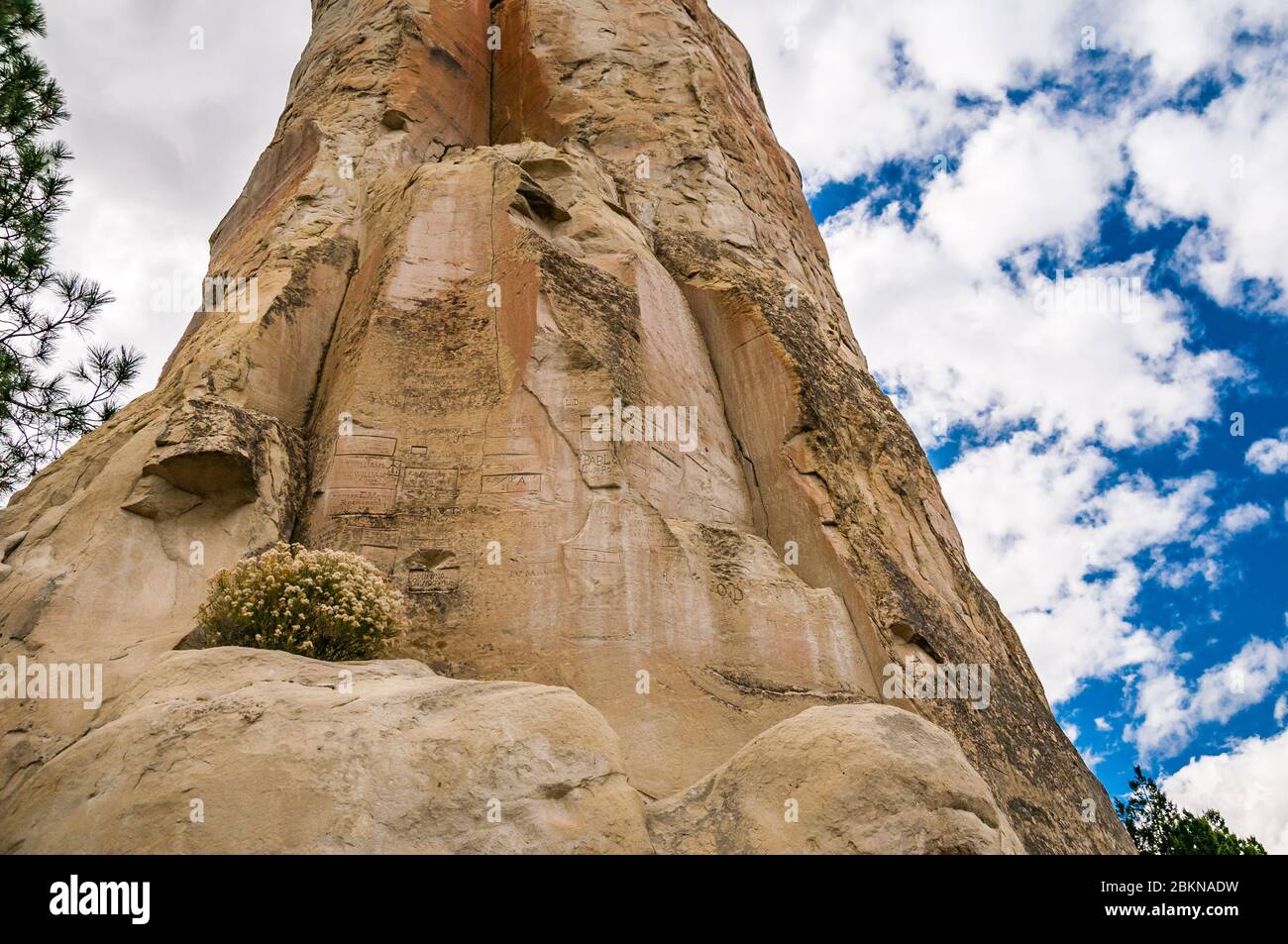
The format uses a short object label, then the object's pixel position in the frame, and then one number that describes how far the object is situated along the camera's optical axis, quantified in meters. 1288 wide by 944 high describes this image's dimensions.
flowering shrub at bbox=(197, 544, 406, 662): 7.14
